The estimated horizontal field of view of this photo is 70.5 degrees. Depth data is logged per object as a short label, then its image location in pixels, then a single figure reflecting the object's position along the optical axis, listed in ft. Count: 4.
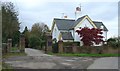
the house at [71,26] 59.72
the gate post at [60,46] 39.95
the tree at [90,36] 52.71
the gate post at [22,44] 37.76
